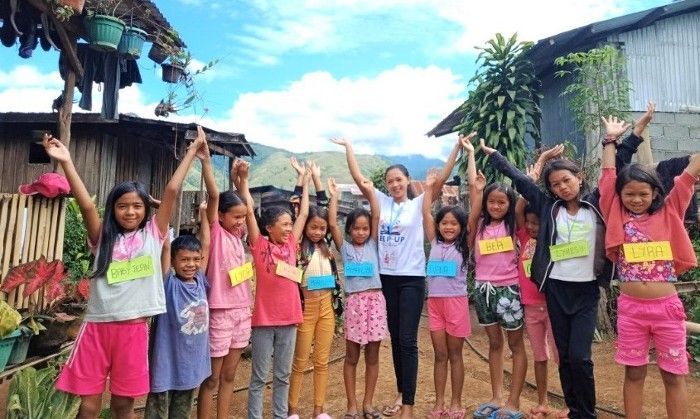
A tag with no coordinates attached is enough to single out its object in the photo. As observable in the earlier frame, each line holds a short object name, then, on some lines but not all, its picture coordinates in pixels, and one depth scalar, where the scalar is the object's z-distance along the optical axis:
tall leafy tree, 7.97
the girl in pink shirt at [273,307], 3.26
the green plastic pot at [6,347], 4.01
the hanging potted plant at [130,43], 6.98
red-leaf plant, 4.38
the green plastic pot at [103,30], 6.27
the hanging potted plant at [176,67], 7.62
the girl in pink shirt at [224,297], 3.09
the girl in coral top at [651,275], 2.77
